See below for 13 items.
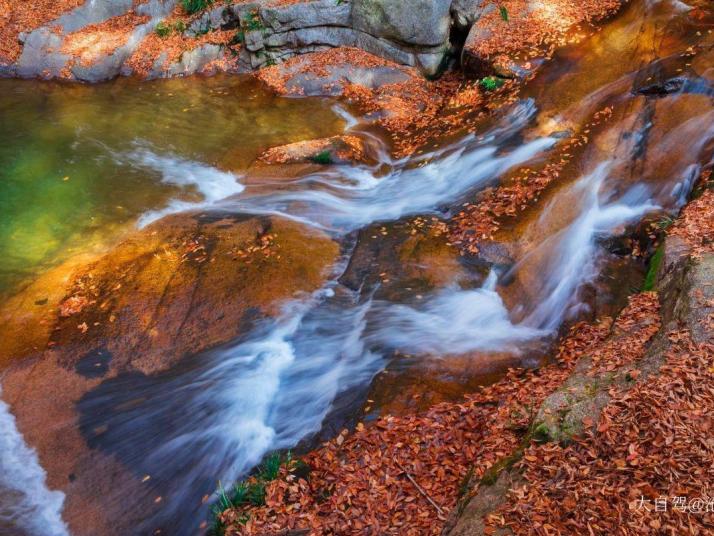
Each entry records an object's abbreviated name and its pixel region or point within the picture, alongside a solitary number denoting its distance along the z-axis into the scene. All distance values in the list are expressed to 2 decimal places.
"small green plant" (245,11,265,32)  14.84
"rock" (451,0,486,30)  13.27
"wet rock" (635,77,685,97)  8.51
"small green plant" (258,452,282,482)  5.08
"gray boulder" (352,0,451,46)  13.48
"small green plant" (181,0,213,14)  16.06
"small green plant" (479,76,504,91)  11.37
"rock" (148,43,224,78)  15.73
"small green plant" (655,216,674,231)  6.87
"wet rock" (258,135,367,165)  10.83
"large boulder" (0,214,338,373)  6.89
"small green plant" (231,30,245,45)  15.36
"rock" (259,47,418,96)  13.80
